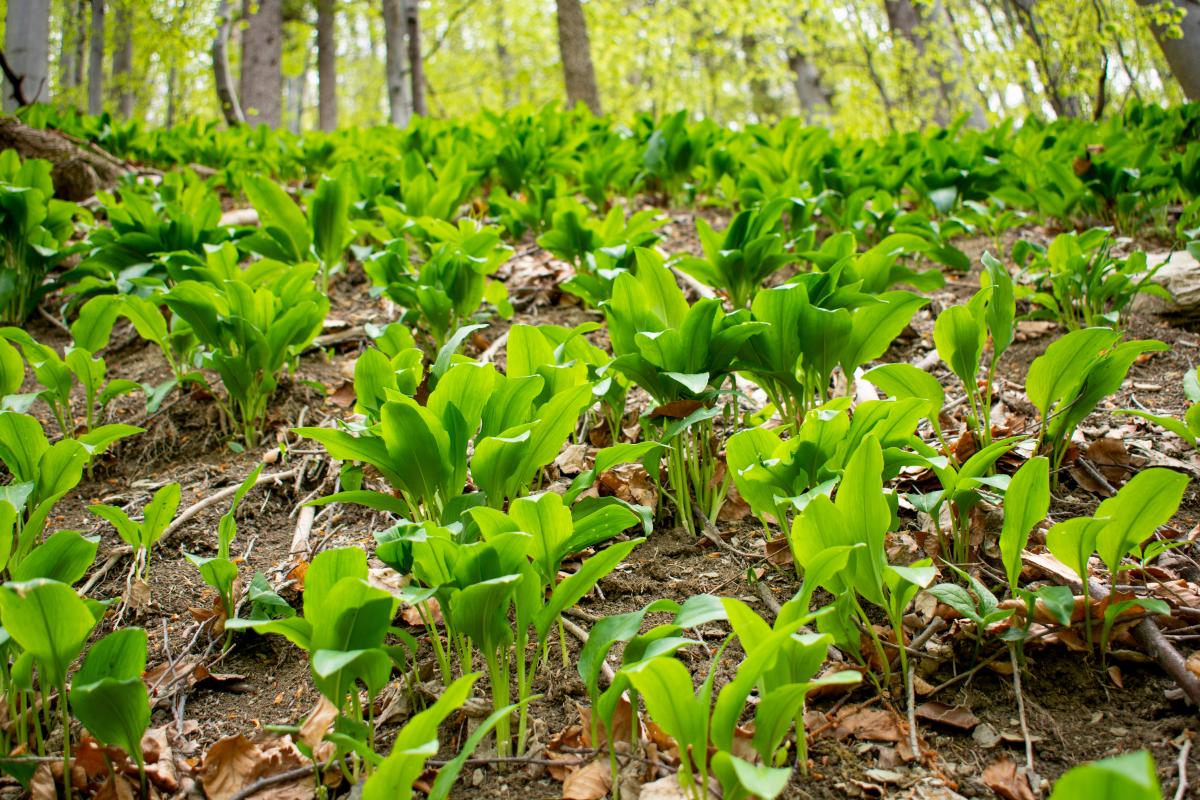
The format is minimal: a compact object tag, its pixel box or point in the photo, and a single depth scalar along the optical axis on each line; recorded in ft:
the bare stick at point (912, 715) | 4.67
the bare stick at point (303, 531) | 7.45
